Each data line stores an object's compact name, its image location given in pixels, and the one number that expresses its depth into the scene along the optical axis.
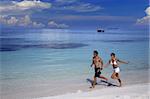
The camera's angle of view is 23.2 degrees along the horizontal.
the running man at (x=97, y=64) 14.04
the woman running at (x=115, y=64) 14.12
